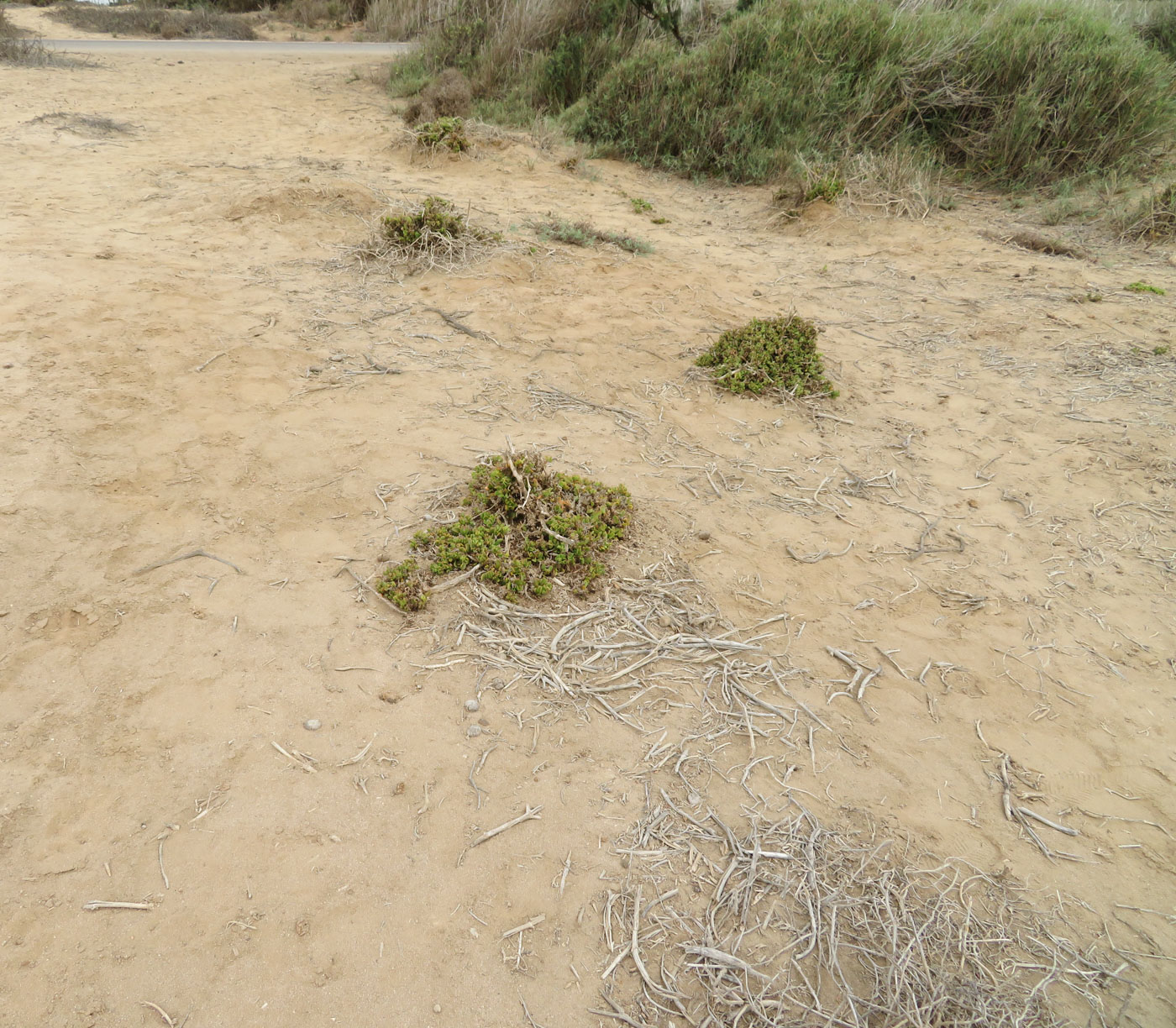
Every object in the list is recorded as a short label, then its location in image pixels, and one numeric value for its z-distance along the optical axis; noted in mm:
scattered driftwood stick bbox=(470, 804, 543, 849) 1912
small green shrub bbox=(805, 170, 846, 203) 6672
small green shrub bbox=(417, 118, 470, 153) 7273
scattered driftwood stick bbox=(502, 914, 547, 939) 1727
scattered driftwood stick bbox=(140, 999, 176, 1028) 1533
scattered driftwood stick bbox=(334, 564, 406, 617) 2549
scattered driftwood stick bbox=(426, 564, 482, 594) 2633
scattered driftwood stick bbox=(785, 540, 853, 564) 2978
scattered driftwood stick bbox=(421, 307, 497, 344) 4402
